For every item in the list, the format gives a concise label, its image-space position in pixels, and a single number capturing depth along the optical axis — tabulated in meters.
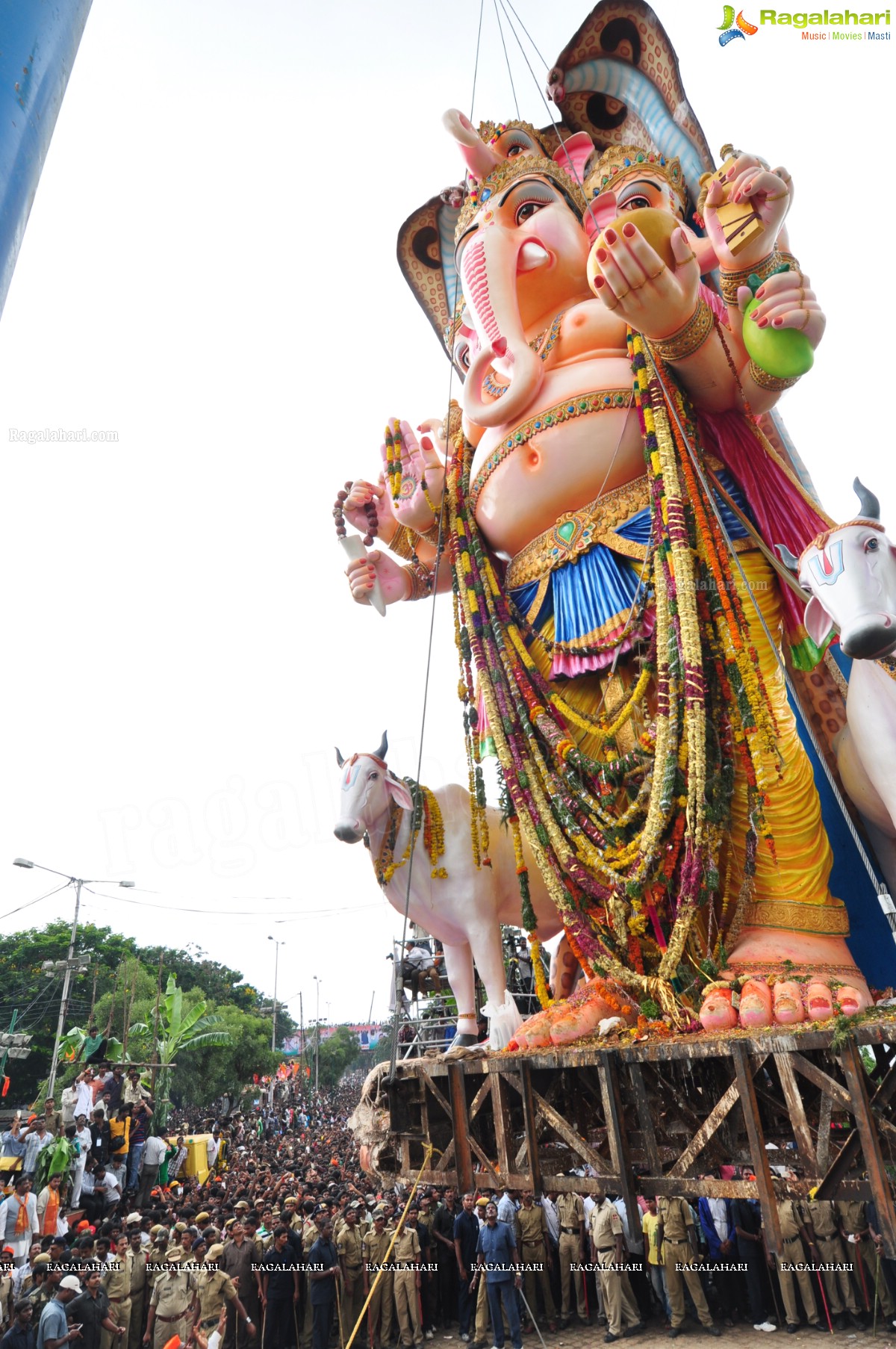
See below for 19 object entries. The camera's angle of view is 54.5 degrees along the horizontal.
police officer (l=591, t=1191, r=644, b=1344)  6.94
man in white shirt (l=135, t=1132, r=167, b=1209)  9.84
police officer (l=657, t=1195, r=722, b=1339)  6.87
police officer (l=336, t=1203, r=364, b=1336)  7.05
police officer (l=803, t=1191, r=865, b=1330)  6.72
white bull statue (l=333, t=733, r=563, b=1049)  5.32
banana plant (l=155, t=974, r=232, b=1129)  19.77
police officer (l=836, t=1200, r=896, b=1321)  6.70
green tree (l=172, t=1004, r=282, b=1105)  26.70
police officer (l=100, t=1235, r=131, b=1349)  6.18
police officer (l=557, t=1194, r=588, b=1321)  7.60
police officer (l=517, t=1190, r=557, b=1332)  7.52
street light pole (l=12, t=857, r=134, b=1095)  12.79
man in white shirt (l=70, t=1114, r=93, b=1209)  8.70
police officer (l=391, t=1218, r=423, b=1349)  7.08
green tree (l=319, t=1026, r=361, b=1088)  48.19
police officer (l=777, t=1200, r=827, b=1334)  6.70
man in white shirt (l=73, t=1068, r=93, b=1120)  10.36
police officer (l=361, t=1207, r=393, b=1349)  7.08
